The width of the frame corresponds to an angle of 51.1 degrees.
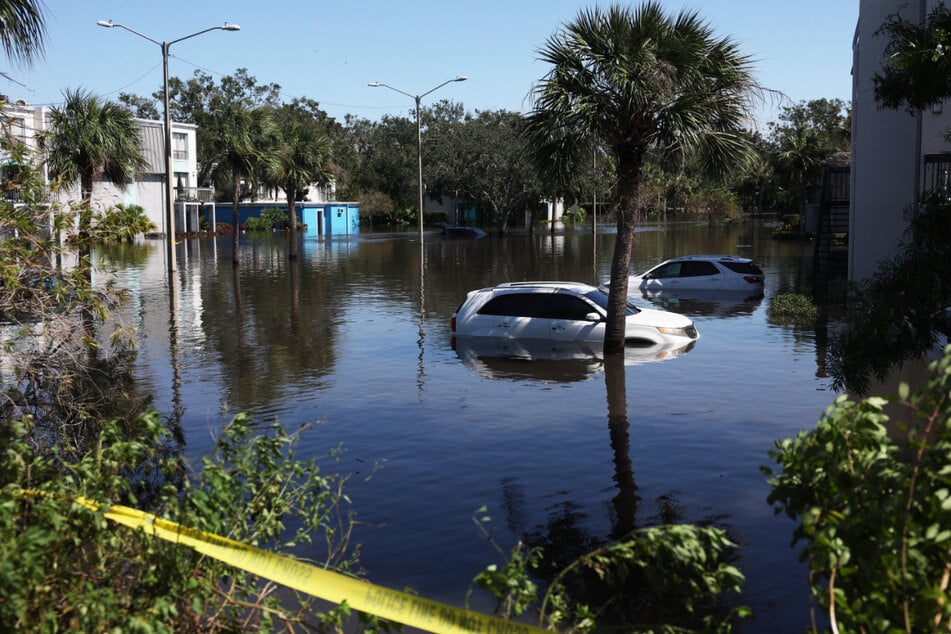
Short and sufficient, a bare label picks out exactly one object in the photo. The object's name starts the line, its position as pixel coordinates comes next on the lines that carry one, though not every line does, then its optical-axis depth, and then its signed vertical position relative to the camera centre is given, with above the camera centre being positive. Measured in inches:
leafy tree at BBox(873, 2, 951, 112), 349.4 +54.4
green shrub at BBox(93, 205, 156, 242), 371.9 -3.4
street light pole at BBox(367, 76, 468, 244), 1959.3 +235.1
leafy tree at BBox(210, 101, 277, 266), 1863.9 +143.6
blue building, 3535.9 +2.3
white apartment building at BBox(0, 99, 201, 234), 3004.4 +108.5
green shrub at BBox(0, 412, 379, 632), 182.5 -68.9
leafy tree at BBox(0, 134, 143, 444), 306.3 -26.1
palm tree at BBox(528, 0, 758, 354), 716.7 +89.1
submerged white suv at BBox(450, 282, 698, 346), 848.9 -88.1
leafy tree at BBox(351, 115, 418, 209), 4234.7 +222.3
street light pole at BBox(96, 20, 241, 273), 1144.2 +71.5
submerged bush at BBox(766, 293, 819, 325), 1021.8 -99.6
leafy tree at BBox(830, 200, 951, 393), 331.3 -33.2
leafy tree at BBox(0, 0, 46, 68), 354.3 +68.7
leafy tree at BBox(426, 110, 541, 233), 3218.5 +161.4
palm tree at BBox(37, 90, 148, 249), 1274.6 +98.1
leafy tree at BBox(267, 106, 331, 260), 2006.6 +119.8
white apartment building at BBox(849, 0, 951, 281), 1056.8 +51.9
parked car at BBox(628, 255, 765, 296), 1254.3 -77.1
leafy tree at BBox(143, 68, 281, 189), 4419.3 +536.9
